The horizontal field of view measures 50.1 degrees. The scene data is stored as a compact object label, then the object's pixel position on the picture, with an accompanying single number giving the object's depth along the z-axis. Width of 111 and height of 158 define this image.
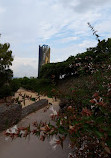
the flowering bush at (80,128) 0.92
